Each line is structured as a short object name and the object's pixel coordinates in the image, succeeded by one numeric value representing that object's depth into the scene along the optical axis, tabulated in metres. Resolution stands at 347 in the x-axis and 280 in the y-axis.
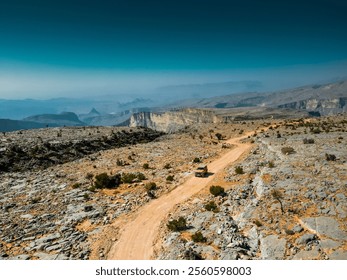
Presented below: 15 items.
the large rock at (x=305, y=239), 14.96
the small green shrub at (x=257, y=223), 17.30
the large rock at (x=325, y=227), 14.97
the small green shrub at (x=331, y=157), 26.21
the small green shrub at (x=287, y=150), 31.73
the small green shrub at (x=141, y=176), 29.84
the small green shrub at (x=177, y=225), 18.83
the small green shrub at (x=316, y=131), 48.30
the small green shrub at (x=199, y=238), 17.20
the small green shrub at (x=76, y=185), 28.17
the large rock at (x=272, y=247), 14.44
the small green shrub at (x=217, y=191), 23.56
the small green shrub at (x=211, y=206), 21.05
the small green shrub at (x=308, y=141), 37.23
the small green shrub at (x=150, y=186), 26.26
